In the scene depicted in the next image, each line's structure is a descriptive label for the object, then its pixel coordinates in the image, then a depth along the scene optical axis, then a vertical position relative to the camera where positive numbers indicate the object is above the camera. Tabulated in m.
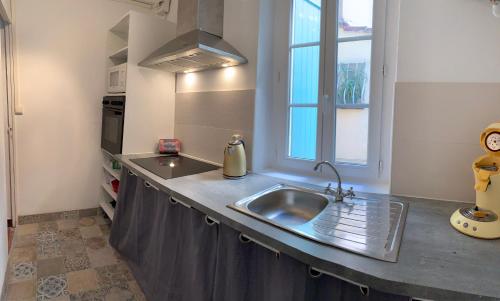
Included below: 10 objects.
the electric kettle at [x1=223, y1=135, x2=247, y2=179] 1.87 -0.22
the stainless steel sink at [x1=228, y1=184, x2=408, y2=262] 0.93 -0.37
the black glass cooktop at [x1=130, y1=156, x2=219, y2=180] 1.93 -0.31
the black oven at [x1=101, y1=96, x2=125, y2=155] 2.59 +0.00
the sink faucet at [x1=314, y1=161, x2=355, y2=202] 1.42 -0.32
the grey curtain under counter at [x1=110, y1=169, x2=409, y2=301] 0.96 -0.59
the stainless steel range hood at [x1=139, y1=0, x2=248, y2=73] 1.89 +0.55
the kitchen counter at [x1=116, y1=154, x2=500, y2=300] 0.71 -0.37
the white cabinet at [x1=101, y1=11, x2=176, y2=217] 2.56 +0.32
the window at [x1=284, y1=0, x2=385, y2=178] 1.69 +0.29
